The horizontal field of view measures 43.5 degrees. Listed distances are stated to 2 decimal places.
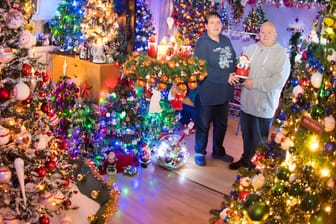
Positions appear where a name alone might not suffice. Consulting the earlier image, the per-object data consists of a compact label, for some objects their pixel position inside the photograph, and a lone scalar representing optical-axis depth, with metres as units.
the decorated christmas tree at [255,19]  6.29
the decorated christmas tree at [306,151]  1.70
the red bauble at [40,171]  2.31
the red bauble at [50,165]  2.35
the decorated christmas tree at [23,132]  2.13
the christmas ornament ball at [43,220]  2.34
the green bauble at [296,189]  1.80
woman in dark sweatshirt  3.78
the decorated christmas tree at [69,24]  4.49
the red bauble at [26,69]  2.18
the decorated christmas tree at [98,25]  4.20
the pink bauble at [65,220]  2.55
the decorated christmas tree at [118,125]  3.87
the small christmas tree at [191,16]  5.63
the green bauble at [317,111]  1.74
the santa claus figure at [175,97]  3.77
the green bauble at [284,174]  1.92
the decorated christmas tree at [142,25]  5.04
